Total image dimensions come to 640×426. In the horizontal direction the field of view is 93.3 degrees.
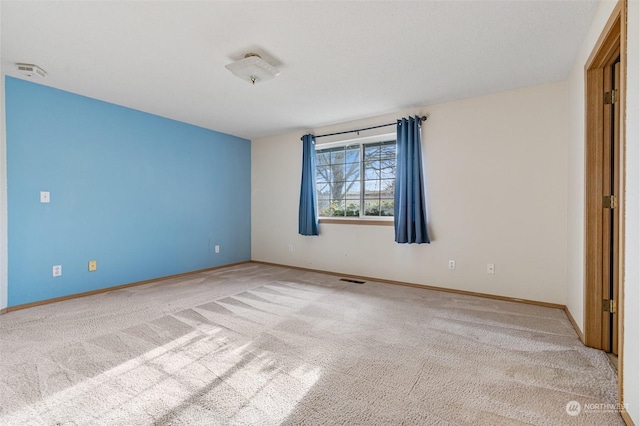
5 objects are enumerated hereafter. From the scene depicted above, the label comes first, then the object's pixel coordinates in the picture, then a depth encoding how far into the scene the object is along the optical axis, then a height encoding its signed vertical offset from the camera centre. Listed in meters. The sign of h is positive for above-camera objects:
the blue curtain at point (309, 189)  4.67 +0.34
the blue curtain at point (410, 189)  3.69 +0.27
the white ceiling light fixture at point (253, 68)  2.44 +1.20
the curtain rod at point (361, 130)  3.76 +1.17
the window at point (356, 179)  4.21 +0.48
